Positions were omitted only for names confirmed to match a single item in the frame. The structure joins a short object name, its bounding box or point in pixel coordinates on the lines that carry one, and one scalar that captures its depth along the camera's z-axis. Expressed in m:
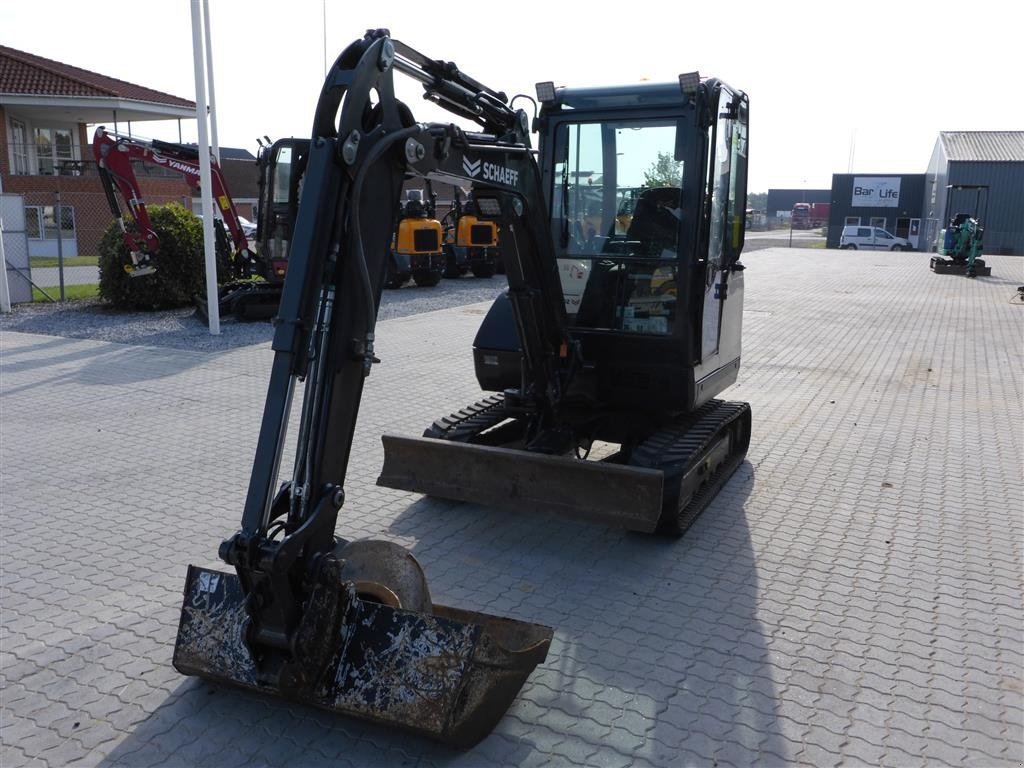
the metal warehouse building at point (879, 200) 54.94
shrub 15.43
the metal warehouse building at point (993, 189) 42.19
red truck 71.06
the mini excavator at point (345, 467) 3.50
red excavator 14.98
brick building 28.83
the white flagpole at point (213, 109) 17.29
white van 47.97
